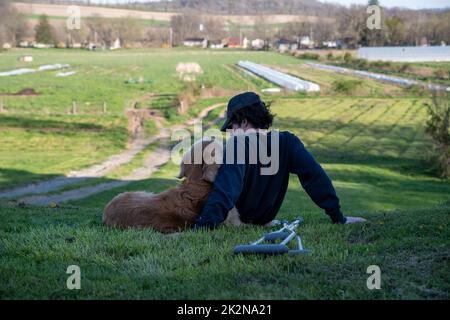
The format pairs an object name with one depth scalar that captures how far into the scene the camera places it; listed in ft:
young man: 22.12
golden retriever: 21.66
